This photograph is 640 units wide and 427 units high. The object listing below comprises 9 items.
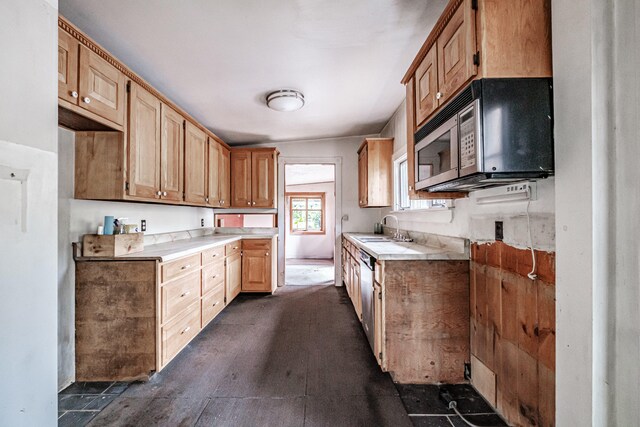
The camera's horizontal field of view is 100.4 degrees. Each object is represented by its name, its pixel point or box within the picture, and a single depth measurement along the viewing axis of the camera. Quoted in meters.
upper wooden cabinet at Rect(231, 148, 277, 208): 4.30
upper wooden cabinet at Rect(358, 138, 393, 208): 3.74
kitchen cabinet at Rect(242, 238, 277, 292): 3.99
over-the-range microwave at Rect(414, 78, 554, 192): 1.16
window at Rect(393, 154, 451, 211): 3.46
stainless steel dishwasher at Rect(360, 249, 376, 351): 2.17
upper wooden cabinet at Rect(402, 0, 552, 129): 1.17
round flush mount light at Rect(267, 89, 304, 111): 2.79
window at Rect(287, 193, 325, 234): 7.97
